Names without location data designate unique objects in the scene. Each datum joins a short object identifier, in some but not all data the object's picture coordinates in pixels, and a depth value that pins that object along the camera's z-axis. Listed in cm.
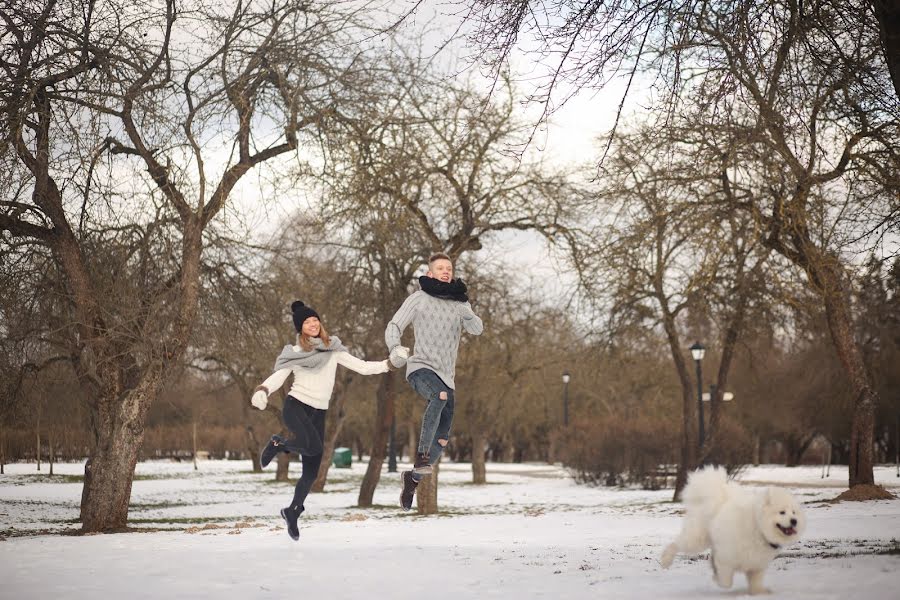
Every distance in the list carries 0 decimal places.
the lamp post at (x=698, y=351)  2359
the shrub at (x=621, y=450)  2981
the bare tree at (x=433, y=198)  1678
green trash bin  5128
